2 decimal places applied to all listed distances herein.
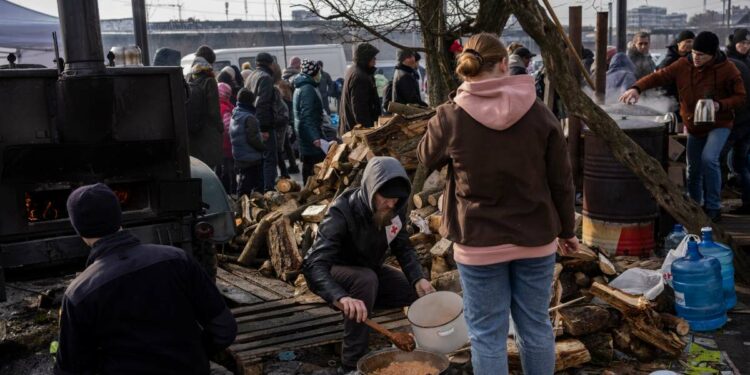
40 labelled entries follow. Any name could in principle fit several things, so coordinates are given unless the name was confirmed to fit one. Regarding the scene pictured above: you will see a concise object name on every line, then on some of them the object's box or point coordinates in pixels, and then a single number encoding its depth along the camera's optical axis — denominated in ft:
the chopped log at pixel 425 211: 23.49
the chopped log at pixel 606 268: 19.66
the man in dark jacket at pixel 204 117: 29.22
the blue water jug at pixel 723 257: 19.69
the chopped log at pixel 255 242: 25.03
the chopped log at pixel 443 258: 20.70
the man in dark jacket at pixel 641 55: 39.45
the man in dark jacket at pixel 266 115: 36.99
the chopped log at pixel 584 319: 16.96
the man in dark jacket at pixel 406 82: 32.89
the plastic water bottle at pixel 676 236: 22.15
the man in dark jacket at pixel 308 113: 34.45
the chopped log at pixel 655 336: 17.10
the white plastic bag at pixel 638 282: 19.17
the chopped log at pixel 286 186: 28.68
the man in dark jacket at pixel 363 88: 31.78
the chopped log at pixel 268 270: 23.67
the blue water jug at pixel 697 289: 18.53
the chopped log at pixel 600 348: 16.98
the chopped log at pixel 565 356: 16.12
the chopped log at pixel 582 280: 19.25
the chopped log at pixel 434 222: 22.41
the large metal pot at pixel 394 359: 14.55
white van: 68.39
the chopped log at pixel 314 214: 24.66
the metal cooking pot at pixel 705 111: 24.72
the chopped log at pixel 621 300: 17.52
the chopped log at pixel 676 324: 17.98
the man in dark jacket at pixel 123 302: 10.80
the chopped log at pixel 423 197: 24.25
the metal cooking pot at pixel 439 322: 15.20
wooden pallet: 17.02
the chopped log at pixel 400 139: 25.18
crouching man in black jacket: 15.93
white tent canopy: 48.70
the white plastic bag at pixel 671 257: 19.31
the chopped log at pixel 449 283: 19.21
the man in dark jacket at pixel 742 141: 27.81
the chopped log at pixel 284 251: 22.96
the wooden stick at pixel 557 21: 22.02
